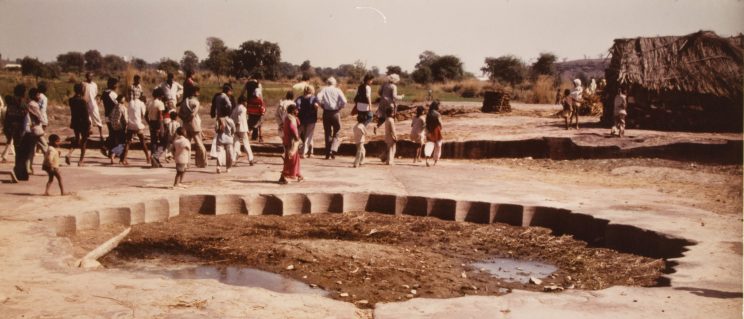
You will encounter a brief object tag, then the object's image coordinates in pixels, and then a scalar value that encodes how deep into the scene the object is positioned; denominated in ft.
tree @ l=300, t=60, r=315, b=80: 306.41
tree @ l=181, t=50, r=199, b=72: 243.81
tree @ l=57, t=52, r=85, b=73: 252.01
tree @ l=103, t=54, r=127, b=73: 271.49
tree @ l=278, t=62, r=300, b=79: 215.51
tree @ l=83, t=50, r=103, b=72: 265.34
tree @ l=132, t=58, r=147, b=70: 283.38
